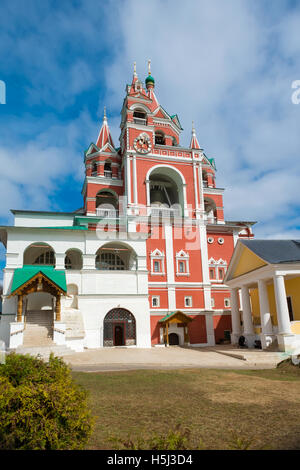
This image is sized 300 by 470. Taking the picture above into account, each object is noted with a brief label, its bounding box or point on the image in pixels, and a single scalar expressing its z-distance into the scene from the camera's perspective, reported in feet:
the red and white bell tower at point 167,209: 99.60
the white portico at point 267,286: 64.03
